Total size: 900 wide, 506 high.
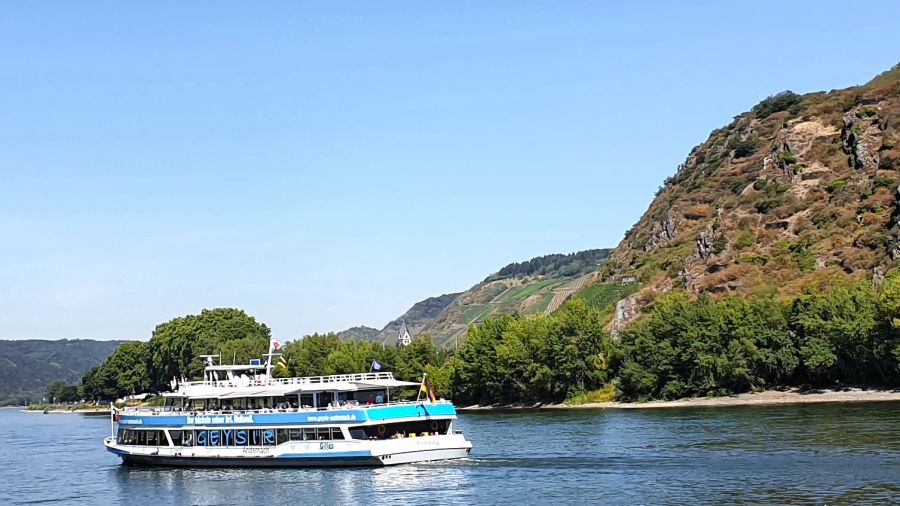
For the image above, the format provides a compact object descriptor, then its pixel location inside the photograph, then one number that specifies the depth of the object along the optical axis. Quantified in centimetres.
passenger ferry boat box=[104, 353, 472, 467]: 7256
